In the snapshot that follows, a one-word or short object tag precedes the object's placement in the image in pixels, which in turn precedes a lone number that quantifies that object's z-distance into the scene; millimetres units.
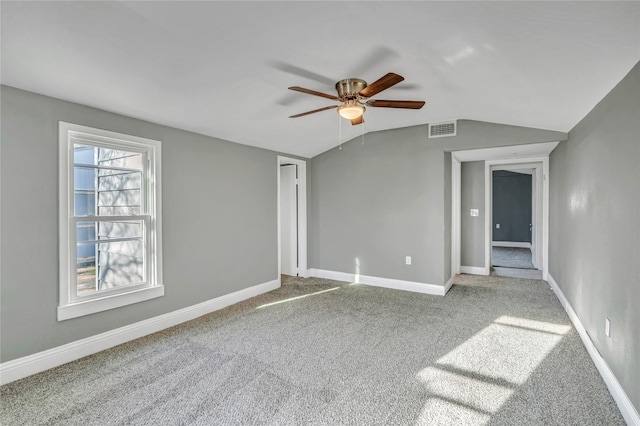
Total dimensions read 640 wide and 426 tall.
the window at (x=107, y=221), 2555
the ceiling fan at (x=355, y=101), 2574
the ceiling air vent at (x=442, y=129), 4156
